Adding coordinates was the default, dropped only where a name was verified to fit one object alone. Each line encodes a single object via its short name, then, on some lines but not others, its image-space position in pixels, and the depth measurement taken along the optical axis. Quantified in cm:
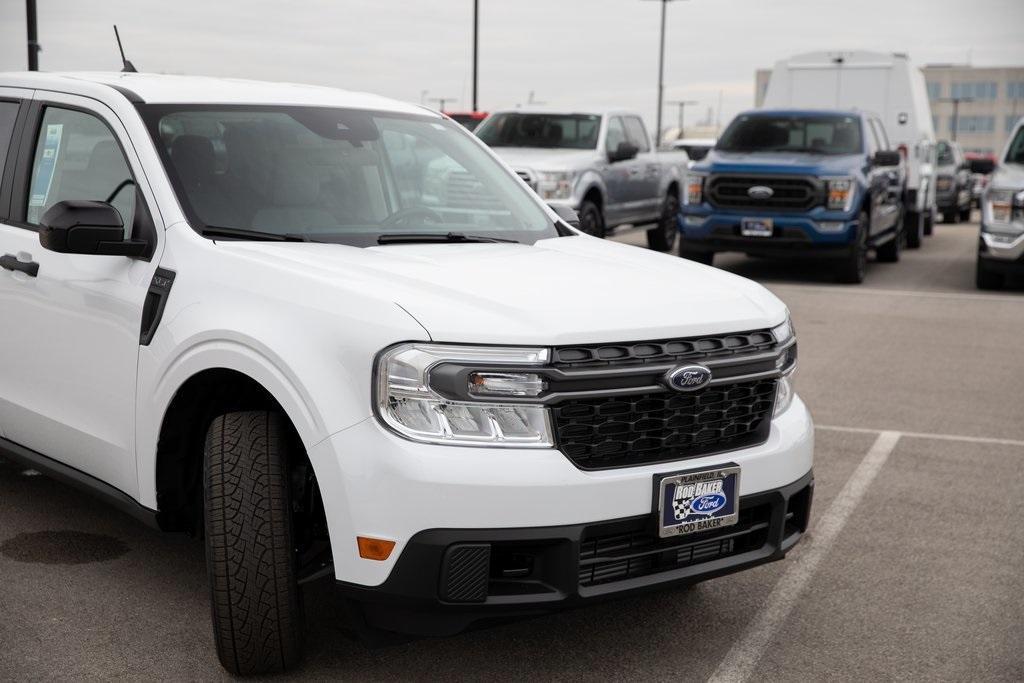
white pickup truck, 339
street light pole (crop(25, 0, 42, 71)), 1537
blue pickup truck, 1462
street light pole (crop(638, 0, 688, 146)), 4912
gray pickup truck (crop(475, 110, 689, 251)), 1545
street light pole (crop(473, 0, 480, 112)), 3347
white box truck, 2002
